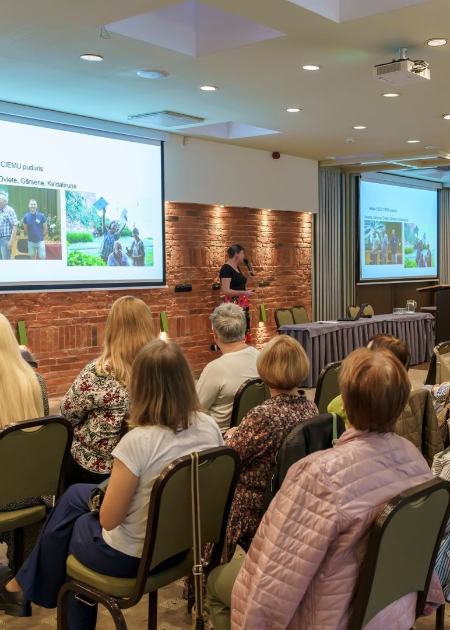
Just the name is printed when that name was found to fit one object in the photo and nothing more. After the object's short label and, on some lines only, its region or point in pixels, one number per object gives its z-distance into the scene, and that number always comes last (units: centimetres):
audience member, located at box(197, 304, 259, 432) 371
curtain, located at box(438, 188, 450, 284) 1611
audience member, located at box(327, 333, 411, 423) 322
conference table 851
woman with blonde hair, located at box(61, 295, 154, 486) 319
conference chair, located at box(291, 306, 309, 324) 980
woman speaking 952
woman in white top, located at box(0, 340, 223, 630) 225
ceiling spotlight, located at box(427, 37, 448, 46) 530
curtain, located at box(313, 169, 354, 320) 1203
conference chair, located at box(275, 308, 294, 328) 925
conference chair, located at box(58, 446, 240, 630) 219
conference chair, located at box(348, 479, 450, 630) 178
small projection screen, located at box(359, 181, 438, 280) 1330
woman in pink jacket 176
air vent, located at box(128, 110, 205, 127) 793
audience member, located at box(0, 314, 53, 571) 301
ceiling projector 552
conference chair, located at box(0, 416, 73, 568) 273
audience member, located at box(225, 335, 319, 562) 274
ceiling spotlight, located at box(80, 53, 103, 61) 559
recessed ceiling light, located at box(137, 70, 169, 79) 609
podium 1021
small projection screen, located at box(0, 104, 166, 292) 743
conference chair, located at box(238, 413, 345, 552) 250
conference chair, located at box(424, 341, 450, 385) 490
